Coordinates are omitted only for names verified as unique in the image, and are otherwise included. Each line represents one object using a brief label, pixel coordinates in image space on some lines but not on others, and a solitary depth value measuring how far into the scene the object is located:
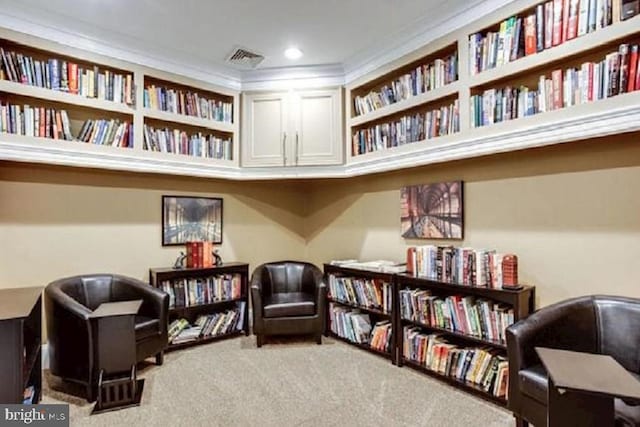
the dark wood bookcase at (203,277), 3.66
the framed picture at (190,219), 4.03
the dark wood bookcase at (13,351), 1.87
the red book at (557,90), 2.36
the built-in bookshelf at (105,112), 2.90
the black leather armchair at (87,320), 2.68
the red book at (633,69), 2.03
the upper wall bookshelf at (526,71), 2.11
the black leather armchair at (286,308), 3.68
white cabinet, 3.95
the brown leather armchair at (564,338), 2.04
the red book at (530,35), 2.45
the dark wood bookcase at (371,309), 3.33
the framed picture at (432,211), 3.26
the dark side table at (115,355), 2.58
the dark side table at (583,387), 1.43
